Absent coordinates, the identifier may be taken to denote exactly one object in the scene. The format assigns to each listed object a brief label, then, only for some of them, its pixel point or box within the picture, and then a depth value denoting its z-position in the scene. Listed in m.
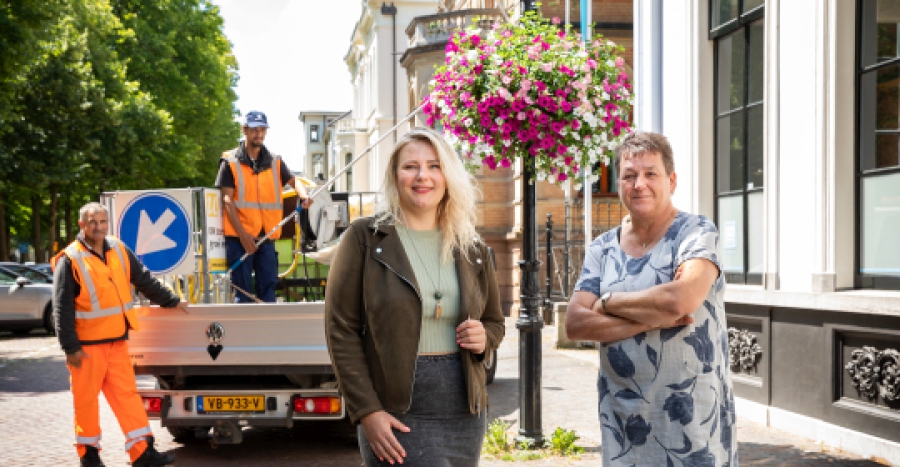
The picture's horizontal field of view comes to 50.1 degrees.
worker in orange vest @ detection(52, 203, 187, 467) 7.12
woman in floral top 3.30
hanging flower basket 6.55
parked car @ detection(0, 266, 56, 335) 20.66
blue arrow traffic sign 7.59
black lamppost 7.27
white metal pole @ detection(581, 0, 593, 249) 16.67
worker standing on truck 7.64
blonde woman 2.97
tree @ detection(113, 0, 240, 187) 33.47
